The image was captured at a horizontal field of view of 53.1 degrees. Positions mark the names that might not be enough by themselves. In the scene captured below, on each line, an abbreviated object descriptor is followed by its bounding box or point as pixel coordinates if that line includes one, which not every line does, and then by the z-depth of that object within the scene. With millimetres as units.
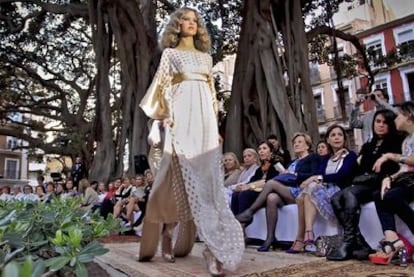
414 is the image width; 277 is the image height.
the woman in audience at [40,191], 7820
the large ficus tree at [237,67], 5598
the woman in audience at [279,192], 3016
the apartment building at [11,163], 27969
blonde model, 2096
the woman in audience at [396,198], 2176
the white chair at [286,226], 2831
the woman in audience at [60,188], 7395
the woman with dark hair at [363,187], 2381
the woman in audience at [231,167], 4074
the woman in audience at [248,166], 3785
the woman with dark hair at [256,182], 3334
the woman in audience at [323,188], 2762
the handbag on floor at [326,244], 2514
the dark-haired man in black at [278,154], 3558
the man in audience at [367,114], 3867
